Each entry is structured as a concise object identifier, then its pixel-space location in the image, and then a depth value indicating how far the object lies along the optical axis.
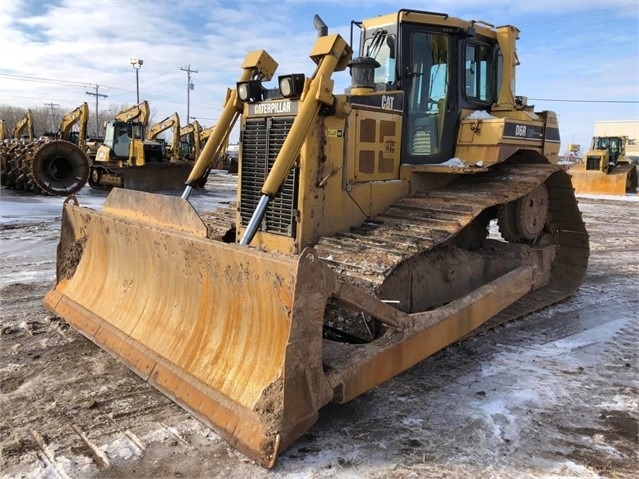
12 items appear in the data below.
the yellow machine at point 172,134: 22.91
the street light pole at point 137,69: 40.03
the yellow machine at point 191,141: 24.72
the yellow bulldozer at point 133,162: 20.94
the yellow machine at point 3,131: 24.06
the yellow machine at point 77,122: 21.16
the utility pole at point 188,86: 60.58
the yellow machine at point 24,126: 22.88
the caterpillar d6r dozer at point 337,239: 3.22
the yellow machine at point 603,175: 25.58
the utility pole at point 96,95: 72.89
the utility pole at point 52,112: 79.24
